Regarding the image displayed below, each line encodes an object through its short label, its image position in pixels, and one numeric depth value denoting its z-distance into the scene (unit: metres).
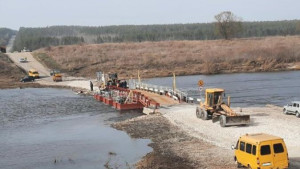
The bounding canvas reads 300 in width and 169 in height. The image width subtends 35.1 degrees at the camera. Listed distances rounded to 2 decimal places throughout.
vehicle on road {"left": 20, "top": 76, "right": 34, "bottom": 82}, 90.12
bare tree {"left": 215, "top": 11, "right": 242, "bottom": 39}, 143.88
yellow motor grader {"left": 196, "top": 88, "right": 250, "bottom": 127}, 36.50
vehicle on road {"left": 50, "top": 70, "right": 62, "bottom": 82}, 89.12
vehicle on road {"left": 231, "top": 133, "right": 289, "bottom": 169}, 21.33
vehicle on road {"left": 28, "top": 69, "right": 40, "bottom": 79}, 93.71
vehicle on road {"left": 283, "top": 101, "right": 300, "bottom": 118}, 37.50
